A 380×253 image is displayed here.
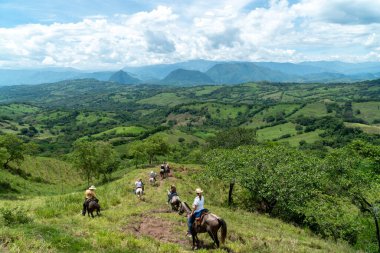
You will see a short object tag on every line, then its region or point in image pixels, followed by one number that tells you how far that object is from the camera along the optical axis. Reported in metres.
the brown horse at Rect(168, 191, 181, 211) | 27.27
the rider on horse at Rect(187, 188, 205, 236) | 17.84
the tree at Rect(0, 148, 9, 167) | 54.19
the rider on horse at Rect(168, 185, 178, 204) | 28.05
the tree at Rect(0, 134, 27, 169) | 67.31
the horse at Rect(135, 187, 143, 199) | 33.38
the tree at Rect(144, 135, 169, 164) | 74.44
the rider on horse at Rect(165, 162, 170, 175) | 45.67
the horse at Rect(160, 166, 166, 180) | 44.34
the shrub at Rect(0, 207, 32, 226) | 17.66
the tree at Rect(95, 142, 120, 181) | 68.12
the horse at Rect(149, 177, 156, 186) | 41.36
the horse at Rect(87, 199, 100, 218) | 22.67
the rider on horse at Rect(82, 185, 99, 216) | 22.84
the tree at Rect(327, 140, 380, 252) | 28.83
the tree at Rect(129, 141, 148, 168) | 77.75
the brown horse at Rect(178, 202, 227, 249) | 17.02
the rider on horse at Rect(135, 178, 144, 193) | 34.22
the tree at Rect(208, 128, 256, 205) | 38.81
